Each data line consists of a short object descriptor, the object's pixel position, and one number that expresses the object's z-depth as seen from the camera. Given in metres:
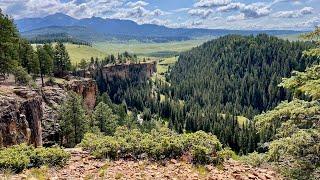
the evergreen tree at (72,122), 59.53
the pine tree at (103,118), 76.56
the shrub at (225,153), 21.67
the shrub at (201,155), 21.61
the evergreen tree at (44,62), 94.69
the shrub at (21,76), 71.70
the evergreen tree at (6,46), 65.62
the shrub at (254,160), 21.41
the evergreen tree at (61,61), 111.88
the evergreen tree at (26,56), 89.95
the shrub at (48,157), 21.41
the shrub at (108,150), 22.80
